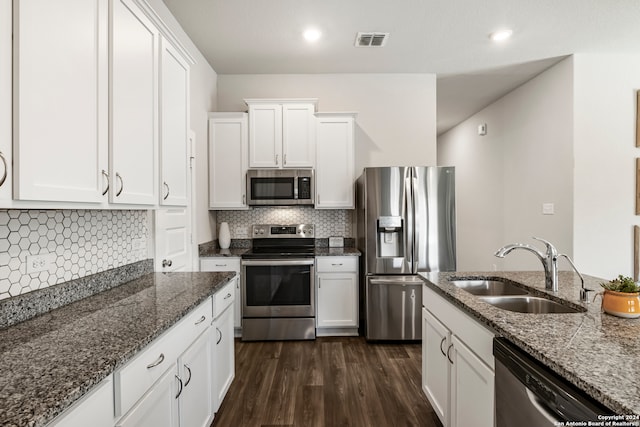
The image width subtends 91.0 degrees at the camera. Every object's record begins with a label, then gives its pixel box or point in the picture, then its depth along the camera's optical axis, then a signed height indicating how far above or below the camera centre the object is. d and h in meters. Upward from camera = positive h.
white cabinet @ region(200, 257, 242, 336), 3.21 -0.53
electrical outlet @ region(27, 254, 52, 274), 1.30 -0.21
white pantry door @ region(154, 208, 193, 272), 2.33 -0.21
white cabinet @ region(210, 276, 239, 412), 1.86 -0.83
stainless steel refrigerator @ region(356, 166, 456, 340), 3.14 -0.24
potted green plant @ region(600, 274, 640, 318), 1.18 -0.32
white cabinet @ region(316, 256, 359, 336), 3.28 -0.81
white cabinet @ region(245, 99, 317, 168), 3.46 +0.90
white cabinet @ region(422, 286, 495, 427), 1.30 -0.74
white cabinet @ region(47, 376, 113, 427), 0.76 -0.51
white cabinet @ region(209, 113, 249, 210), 3.49 +0.60
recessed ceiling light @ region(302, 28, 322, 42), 2.86 +1.67
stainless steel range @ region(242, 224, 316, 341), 3.18 -0.83
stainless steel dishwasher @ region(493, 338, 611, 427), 0.80 -0.52
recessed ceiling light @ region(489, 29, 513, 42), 2.92 +1.71
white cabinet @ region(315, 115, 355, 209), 3.49 +0.58
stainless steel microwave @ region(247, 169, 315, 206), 3.44 +0.31
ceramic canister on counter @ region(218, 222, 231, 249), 3.61 -0.24
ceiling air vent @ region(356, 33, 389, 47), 2.93 +1.69
